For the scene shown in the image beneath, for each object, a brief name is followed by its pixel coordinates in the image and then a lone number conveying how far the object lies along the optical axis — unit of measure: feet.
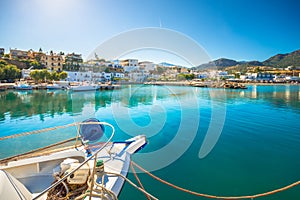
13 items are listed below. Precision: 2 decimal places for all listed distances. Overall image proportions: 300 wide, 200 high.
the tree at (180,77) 229.31
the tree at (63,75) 128.36
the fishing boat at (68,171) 7.11
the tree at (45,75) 118.13
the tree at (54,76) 123.98
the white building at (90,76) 146.69
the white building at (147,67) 207.92
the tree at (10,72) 113.80
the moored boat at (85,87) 99.60
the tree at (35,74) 114.22
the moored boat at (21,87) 96.78
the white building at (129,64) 215.49
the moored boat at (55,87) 107.47
